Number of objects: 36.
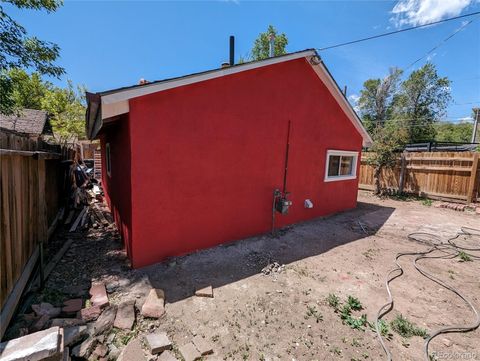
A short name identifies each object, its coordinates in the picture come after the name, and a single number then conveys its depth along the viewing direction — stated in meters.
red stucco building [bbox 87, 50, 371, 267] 3.89
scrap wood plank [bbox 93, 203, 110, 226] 6.55
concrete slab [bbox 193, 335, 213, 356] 2.45
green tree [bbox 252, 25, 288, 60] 22.06
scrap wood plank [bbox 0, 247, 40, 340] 2.29
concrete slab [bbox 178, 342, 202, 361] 2.38
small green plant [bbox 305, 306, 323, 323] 3.02
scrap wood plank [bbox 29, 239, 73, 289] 3.59
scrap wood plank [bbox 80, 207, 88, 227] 6.34
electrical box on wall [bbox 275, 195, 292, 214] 5.54
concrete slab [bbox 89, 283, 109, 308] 3.11
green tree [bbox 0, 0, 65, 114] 4.35
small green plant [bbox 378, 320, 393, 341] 2.75
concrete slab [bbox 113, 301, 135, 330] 2.76
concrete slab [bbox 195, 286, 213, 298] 3.41
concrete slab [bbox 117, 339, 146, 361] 2.34
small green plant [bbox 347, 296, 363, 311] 3.24
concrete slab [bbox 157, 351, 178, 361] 2.36
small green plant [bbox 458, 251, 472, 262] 4.77
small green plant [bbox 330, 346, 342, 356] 2.51
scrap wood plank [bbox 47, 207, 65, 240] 5.22
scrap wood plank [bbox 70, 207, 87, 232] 6.08
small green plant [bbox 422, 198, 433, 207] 9.48
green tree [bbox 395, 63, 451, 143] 25.97
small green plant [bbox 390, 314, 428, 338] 2.78
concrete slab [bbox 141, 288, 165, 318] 2.97
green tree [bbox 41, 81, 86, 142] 20.44
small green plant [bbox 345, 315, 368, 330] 2.88
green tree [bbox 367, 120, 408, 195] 11.14
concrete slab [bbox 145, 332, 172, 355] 2.44
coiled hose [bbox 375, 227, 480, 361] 2.80
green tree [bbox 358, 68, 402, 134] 29.23
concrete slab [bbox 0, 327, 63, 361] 1.78
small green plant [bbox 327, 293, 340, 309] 3.29
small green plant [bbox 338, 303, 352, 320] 3.05
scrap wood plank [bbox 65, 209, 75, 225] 6.39
